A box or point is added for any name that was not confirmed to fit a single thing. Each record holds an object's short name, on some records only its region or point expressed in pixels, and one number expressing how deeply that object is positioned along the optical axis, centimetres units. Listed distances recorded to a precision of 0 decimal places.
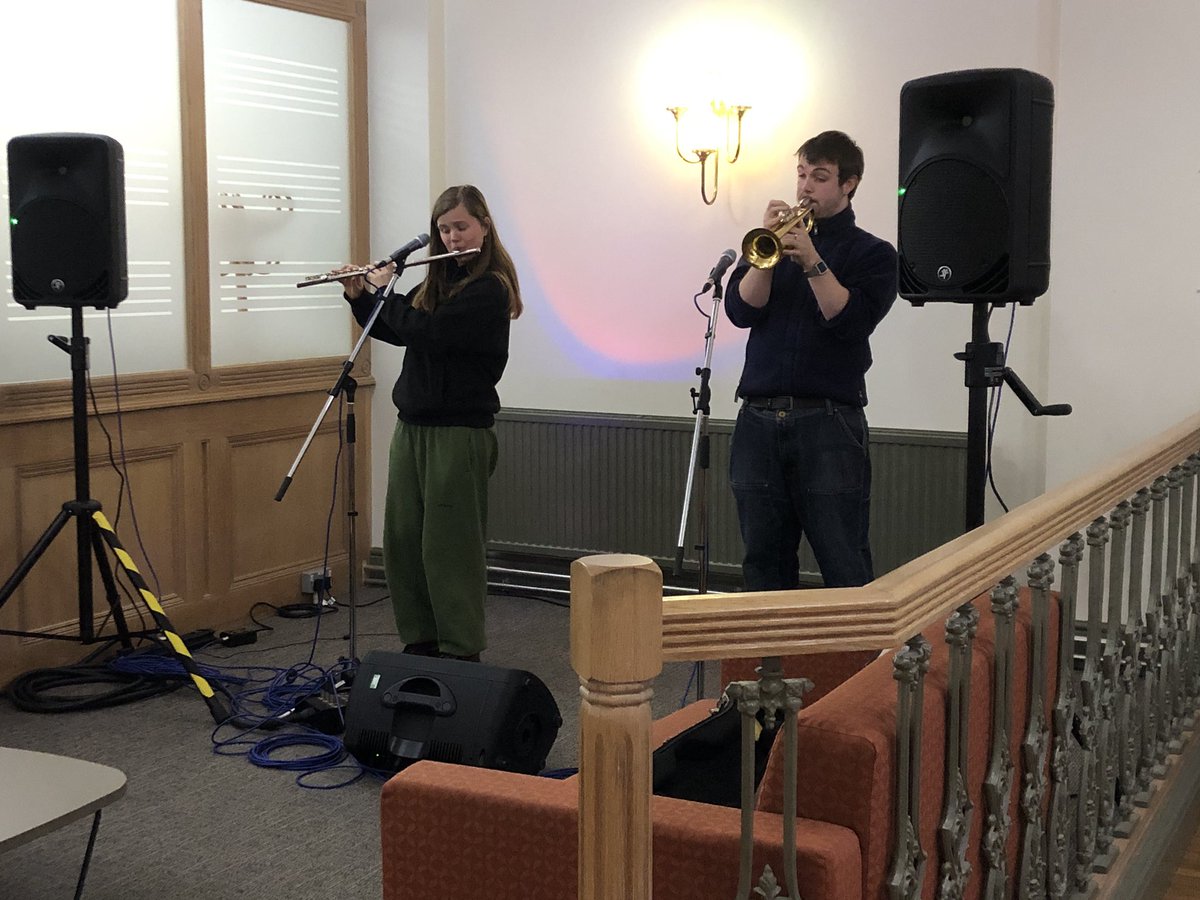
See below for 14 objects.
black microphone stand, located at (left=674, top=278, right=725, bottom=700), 379
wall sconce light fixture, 494
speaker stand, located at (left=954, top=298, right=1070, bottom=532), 264
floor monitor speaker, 318
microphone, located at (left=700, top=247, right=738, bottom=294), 374
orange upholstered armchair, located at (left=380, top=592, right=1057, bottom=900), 154
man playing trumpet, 339
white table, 237
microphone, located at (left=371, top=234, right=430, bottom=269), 384
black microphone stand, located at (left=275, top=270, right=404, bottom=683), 387
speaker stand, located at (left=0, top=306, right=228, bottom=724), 394
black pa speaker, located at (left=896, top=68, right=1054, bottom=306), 256
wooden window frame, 437
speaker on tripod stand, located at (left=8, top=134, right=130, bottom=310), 400
